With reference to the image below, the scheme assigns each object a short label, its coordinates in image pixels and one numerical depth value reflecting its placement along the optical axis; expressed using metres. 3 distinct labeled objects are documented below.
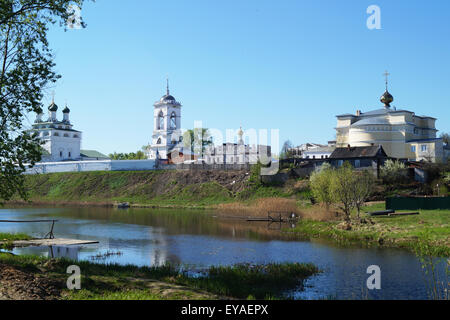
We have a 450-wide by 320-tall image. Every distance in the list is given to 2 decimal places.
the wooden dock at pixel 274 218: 39.95
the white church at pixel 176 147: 84.70
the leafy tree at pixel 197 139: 105.62
